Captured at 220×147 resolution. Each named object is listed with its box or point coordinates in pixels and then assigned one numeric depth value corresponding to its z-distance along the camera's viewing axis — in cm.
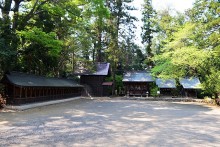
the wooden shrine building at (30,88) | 1335
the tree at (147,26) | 3464
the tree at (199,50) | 1674
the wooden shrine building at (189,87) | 2636
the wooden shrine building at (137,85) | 2755
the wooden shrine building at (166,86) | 2741
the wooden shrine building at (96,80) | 2733
